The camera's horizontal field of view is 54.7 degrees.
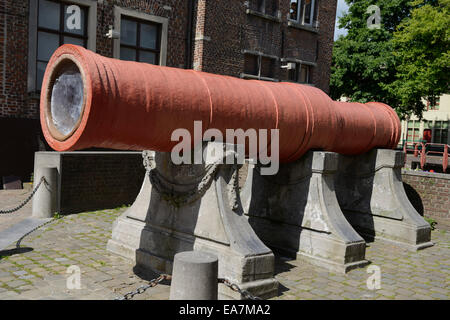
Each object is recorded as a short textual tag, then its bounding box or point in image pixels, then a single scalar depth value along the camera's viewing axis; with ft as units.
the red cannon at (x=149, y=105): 11.83
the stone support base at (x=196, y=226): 13.83
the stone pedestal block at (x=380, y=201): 22.61
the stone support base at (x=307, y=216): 17.95
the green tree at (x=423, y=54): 65.00
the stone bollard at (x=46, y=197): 23.88
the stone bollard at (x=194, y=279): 9.93
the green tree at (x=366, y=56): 76.48
